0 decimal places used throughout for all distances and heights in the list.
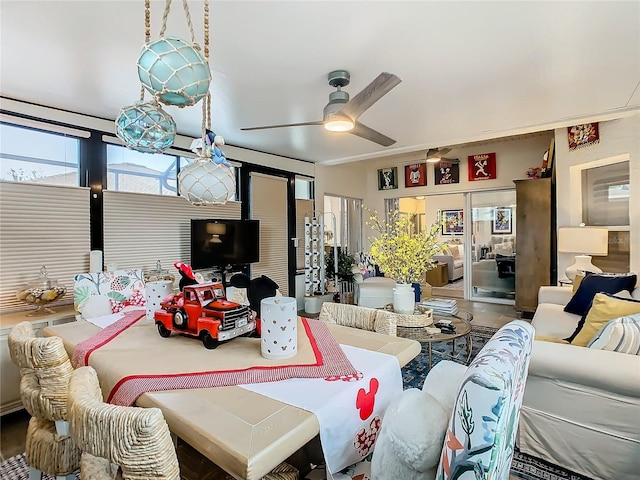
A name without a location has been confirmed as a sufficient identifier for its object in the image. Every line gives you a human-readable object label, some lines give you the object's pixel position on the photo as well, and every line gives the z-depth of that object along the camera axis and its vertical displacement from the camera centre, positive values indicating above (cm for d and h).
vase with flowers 268 -15
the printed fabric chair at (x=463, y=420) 66 -43
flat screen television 381 -3
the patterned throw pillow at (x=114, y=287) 247 -36
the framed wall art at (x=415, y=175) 666 +124
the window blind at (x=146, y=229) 330 +13
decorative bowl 261 -39
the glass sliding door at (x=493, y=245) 593 -16
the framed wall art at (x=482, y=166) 594 +124
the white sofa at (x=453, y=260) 789 -55
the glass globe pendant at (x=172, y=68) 108 +56
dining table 73 -45
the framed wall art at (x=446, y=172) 631 +122
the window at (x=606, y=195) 358 +45
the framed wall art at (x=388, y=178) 695 +123
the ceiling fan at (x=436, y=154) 523 +130
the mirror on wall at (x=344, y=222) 645 +33
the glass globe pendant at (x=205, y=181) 151 +26
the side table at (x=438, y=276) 748 -87
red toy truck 138 -33
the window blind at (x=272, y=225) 479 +21
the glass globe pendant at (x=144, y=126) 146 +50
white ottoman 487 -81
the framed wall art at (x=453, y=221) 757 +35
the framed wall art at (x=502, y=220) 595 +27
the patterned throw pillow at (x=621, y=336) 166 -51
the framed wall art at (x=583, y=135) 375 +114
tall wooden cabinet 471 -7
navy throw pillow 255 -42
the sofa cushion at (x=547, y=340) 201 -63
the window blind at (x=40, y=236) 271 +6
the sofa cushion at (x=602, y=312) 191 -45
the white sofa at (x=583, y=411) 157 -88
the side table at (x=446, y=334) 250 -74
